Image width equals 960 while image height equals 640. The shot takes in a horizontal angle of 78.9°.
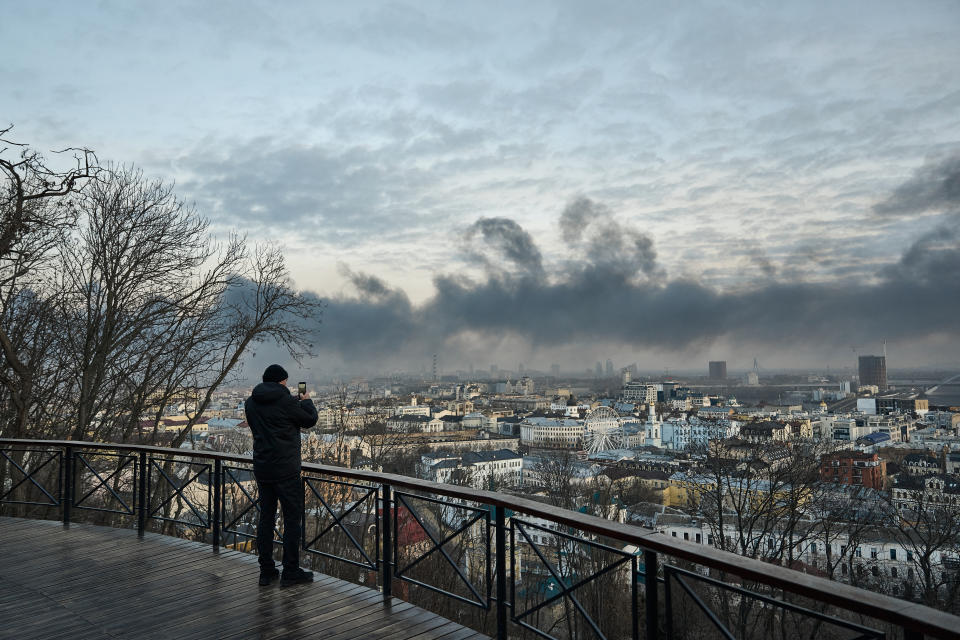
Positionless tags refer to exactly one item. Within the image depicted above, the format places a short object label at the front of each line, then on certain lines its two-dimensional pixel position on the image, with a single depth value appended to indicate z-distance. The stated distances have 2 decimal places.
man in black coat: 4.29
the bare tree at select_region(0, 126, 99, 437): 8.75
